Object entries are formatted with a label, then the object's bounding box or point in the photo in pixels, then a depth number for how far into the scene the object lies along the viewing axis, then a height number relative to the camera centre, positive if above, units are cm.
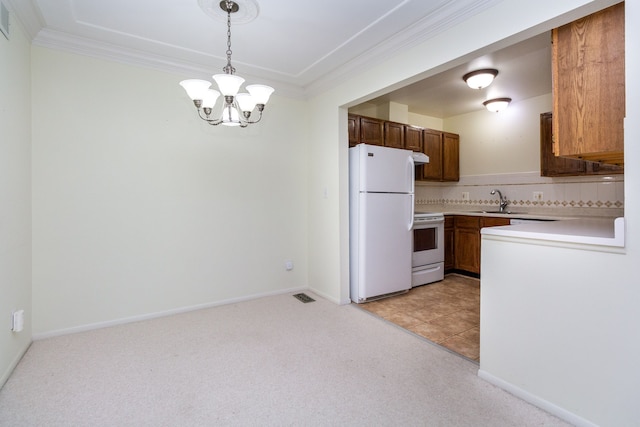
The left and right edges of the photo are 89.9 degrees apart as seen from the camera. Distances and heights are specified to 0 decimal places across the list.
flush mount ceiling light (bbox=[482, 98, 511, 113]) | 430 +140
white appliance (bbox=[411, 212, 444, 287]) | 402 -52
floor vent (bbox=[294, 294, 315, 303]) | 354 -99
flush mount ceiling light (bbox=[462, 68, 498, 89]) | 329 +136
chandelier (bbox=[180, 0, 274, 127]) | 188 +72
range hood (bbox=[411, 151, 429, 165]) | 404 +64
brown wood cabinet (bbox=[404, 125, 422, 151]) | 430 +97
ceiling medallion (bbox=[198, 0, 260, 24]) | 210 +137
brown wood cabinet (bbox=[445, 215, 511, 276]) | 428 -47
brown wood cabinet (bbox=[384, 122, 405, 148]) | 403 +95
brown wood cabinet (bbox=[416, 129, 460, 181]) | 470 +81
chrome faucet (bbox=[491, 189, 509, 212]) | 456 +7
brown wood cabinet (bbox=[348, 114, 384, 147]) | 365 +93
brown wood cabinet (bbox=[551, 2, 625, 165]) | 157 +63
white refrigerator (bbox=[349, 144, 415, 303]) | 340 -11
